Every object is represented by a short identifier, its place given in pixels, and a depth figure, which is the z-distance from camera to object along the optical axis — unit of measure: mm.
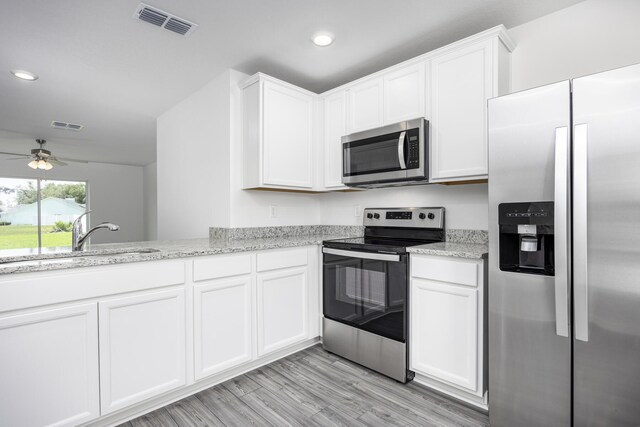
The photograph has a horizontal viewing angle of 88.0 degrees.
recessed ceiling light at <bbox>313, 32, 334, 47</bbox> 2347
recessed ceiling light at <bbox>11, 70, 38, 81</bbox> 2848
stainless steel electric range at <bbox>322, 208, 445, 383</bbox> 2174
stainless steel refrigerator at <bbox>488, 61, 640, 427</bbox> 1320
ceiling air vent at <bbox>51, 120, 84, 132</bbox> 4441
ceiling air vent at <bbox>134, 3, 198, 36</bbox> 2039
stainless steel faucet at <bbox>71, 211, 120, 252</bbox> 2064
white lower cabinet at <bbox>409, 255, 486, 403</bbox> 1873
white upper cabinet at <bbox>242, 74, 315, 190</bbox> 2709
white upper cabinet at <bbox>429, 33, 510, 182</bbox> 2064
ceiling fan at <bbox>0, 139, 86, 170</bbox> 4950
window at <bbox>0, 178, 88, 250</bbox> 6488
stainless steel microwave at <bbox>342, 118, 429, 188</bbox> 2295
